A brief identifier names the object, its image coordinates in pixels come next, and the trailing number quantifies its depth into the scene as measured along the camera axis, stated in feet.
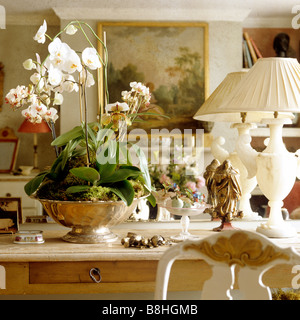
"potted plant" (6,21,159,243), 4.52
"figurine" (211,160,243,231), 5.11
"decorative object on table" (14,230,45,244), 4.68
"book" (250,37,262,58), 10.01
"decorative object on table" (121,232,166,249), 4.54
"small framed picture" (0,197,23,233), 5.37
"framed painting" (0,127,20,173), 11.24
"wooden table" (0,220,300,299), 4.28
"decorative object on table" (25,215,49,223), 6.17
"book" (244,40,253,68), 10.05
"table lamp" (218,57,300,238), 4.75
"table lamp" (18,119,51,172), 10.61
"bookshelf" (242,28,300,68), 10.03
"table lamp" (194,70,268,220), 5.67
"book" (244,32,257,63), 9.87
